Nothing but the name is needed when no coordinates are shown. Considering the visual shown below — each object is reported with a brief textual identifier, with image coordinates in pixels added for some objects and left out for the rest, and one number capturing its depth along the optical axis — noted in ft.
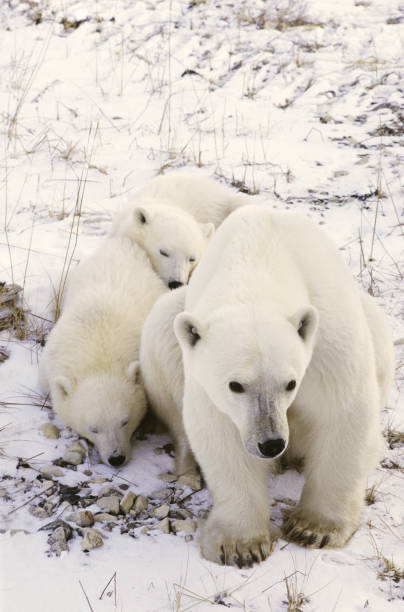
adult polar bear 16.06
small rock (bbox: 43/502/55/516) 20.47
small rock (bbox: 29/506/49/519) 20.24
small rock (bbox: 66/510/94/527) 19.98
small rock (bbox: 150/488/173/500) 22.01
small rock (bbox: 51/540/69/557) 18.53
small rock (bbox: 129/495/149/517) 20.95
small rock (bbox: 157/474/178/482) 23.08
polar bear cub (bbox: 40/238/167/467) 25.05
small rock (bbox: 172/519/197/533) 20.31
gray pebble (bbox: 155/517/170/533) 20.03
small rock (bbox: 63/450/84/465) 23.70
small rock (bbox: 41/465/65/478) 22.43
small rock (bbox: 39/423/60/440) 24.95
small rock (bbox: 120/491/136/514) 20.95
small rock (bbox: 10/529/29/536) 19.22
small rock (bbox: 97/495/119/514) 20.85
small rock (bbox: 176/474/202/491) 22.53
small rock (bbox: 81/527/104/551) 18.89
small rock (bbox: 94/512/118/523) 20.36
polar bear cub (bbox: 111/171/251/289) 34.30
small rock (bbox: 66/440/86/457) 24.26
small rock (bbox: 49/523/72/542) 18.95
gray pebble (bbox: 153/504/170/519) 20.79
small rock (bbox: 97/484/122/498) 21.80
